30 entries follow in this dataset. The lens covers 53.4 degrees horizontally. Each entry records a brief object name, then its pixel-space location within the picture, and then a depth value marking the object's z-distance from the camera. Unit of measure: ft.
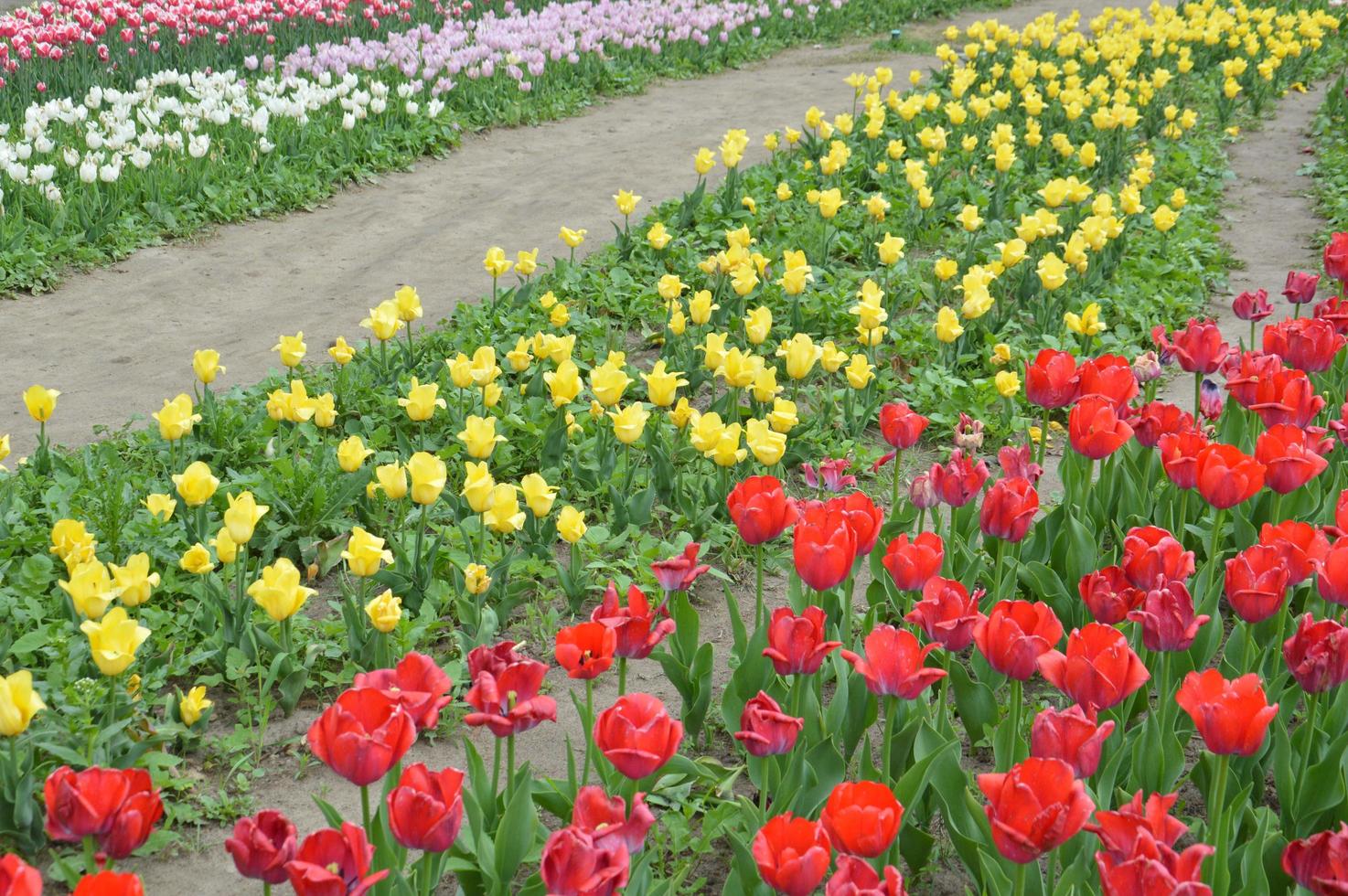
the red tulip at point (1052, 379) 10.62
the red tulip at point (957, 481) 9.58
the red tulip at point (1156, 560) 7.89
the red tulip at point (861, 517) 8.43
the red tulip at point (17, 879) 4.74
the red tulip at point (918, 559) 8.27
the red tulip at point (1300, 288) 13.92
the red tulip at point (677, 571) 8.30
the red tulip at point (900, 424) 10.45
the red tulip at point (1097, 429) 9.62
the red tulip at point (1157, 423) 10.39
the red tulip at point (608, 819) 5.64
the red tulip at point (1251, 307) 13.84
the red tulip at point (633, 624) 7.25
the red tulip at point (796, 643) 7.22
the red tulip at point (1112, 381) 10.55
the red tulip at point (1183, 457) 9.24
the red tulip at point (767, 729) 6.72
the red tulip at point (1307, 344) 11.69
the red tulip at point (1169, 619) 7.33
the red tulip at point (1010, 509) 8.79
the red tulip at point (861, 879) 5.18
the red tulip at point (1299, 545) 7.84
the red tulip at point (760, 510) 8.47
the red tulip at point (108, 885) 4.87
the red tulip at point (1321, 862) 5.44
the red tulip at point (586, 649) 6.79
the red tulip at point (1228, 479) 8.58
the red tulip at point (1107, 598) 7.84
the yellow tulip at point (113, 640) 7.85
